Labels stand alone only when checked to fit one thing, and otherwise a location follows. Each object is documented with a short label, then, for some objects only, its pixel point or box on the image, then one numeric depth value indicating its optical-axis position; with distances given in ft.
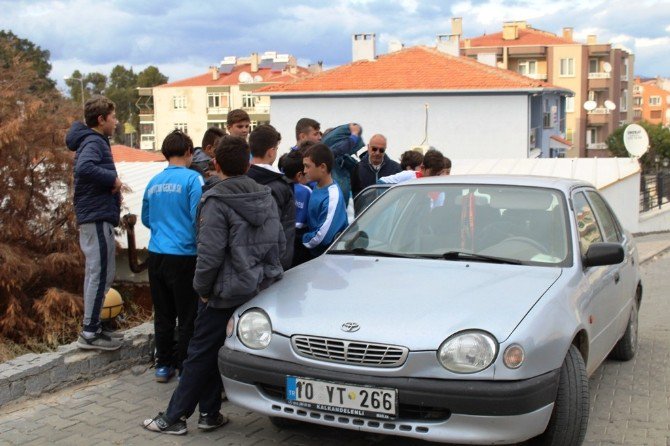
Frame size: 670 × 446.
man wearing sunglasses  27.45
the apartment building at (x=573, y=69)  244.63
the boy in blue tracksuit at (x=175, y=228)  18.25
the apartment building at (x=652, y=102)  427.74
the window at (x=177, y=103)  276.00
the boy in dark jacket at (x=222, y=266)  15.24
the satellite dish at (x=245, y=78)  245.86
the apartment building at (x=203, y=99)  269.25
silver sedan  13.07
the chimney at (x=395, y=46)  158.33
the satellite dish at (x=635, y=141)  87.70
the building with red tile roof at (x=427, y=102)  133.28
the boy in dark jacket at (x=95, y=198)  18.78
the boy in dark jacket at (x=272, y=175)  17.94
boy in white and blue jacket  19.62
